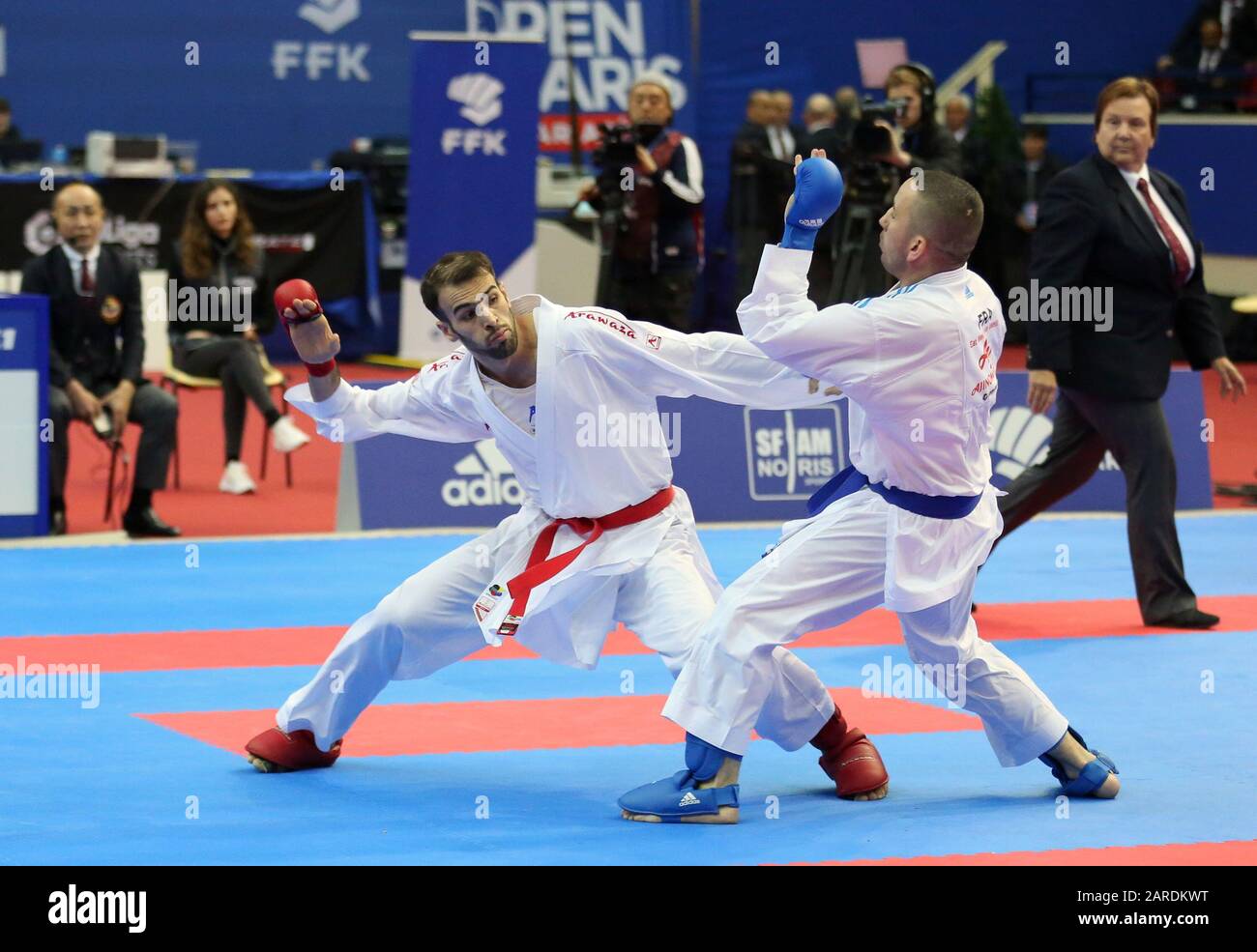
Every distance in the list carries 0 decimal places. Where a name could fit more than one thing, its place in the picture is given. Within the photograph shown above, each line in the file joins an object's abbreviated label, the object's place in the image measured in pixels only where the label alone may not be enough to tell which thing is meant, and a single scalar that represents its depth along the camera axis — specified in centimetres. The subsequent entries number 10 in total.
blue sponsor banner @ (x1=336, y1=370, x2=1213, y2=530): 1714
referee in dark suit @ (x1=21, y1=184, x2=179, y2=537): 1685
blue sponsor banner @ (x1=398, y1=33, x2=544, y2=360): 2424
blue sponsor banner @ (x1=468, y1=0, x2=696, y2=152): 3146
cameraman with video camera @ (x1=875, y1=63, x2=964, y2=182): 1786
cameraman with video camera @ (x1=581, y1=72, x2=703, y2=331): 2037
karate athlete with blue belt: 807
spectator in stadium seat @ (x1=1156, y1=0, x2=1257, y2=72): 3470
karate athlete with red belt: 872
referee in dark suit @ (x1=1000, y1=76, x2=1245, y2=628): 1274
